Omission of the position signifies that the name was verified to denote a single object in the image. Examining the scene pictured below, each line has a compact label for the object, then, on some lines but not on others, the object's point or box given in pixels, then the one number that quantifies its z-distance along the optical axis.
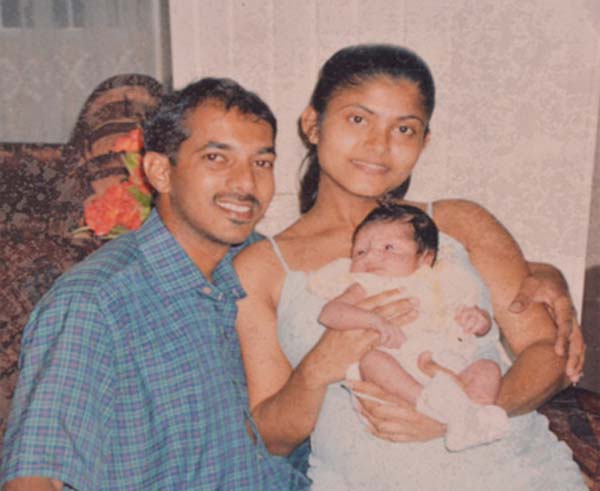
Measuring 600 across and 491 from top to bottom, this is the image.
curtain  3.14
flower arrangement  1.40
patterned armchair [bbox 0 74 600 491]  1.30
